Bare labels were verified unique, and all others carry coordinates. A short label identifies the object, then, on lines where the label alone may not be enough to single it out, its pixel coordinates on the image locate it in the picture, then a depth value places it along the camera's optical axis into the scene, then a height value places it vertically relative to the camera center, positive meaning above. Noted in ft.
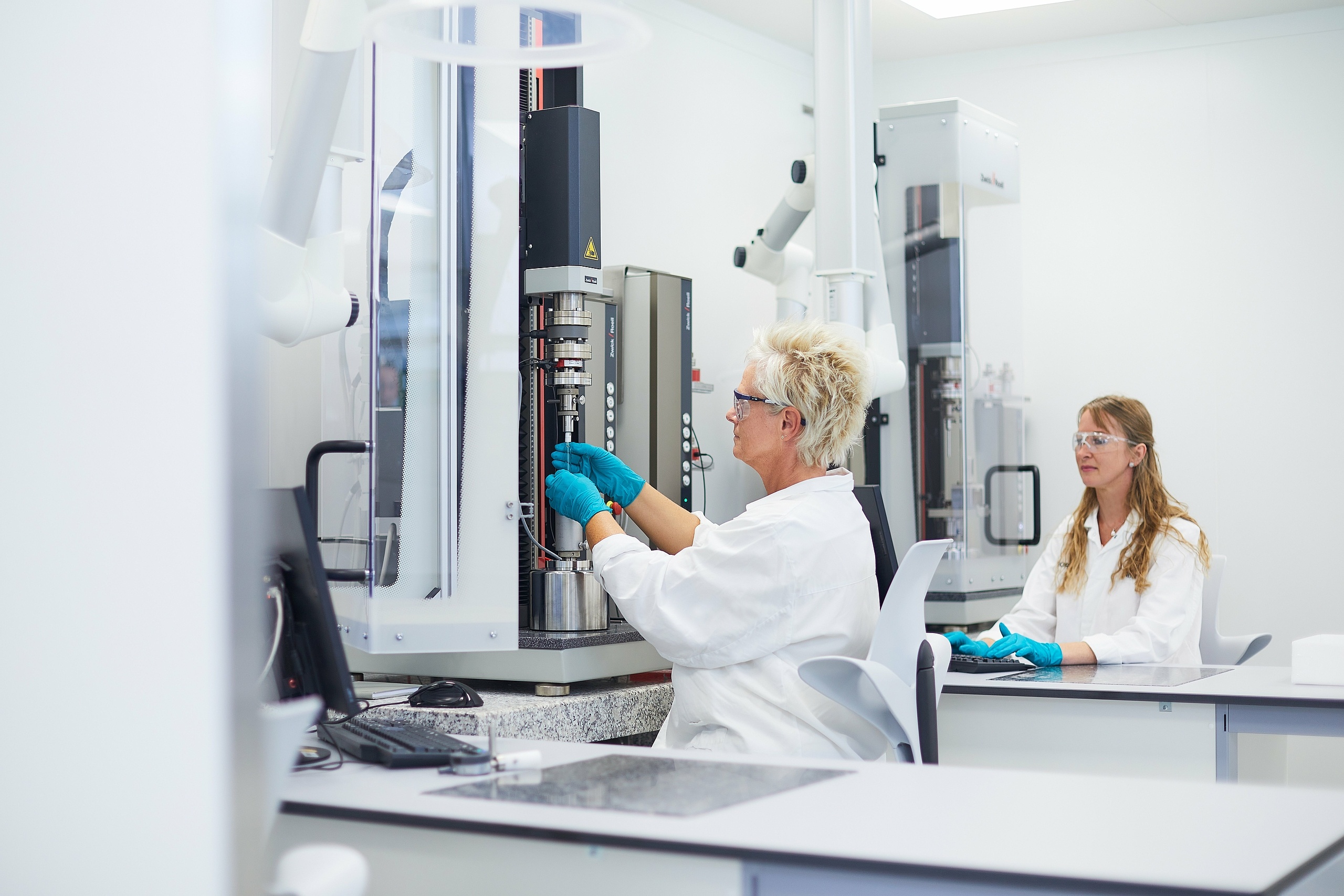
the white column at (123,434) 2.16 -0.02
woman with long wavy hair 10.00 -1.31
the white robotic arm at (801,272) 11.44 +1.53
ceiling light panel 14.64 +4.86
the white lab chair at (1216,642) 10.73 -1.94
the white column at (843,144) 10.96 +2.42
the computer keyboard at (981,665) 9.33 -1.85
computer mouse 7.11 -1.57
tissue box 8.39 -1.64
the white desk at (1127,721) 7.97 -2.03
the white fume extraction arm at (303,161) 5.76 +1.24
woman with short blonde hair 6.66 -1.02
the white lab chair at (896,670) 6.34 -1.29
